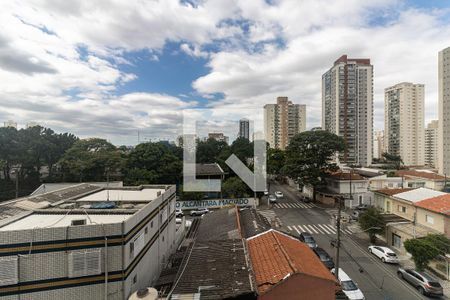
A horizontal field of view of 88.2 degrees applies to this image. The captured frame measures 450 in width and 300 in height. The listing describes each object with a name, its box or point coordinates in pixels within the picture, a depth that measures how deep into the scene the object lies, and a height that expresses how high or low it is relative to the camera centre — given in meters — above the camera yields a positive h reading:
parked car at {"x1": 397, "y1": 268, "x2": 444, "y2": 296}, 10.00 -5.94
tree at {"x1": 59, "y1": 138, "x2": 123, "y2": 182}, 25.55 -1.35
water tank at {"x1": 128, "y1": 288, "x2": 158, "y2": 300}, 6.35 -4.02
